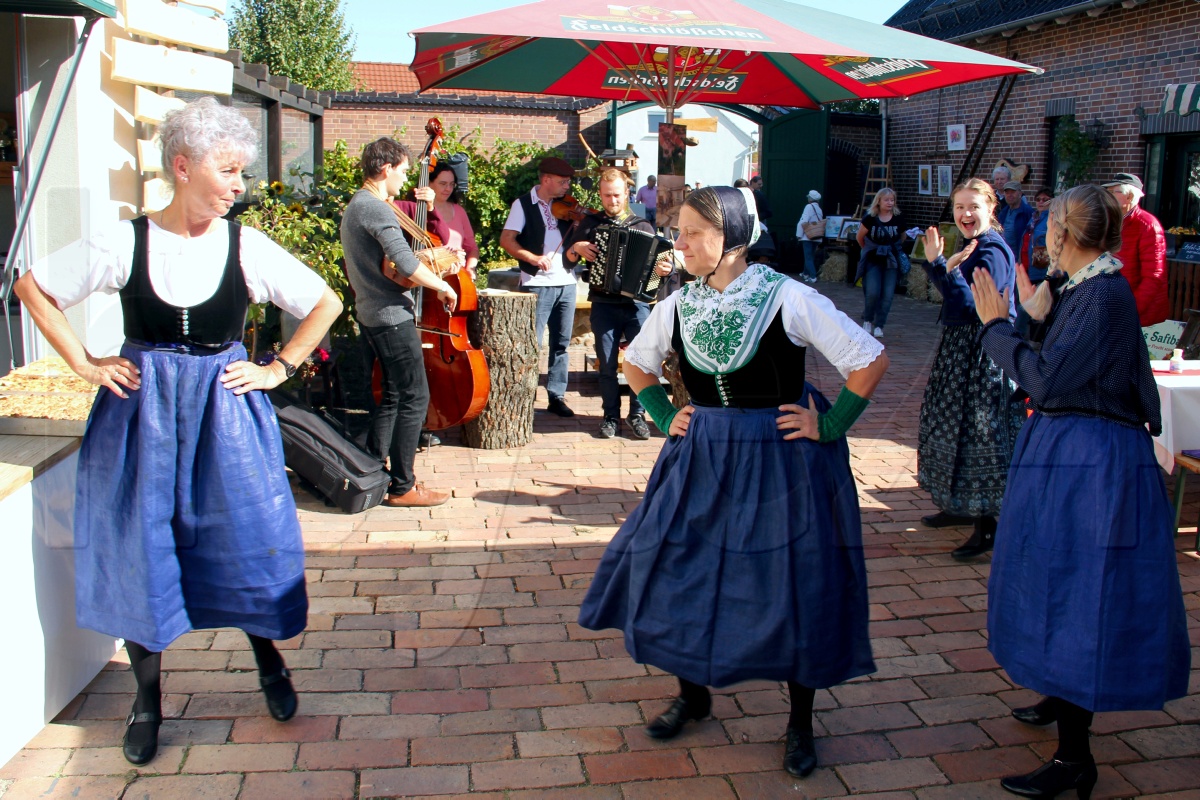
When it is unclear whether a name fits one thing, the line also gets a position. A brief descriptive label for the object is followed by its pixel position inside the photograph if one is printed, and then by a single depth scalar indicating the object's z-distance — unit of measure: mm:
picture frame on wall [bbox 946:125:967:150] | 14453
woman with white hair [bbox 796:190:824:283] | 16156
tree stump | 5914
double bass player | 4602
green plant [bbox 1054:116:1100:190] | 11781
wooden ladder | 17344
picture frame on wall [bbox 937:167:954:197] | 14914
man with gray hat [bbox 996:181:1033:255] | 9254
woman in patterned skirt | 4242
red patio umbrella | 3859
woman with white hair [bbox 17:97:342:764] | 2615
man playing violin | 6574
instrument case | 4754
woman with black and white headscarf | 2590
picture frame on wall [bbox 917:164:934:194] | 15541
